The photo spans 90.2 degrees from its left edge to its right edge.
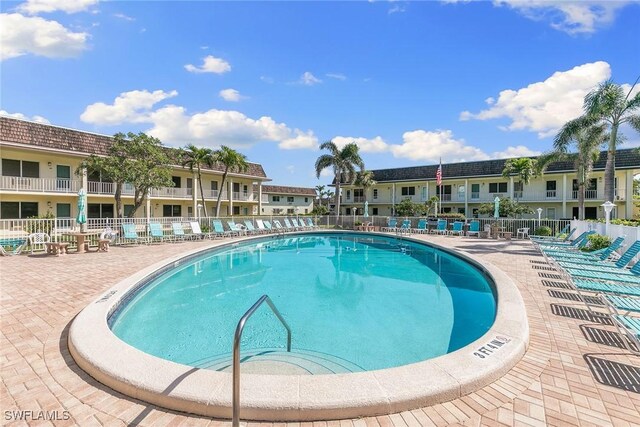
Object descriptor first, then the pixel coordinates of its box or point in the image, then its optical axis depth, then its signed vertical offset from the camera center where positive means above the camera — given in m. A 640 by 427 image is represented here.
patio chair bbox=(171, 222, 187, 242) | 17.53 -1.56
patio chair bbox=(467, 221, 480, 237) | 21.34 -1.59
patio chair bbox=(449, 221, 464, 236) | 21.97 -1.75
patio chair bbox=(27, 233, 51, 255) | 12.12 -1.42
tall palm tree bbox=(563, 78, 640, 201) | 14.61 +4.38
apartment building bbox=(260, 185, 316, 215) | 44.06 +0.48
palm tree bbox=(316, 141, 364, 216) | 30.81 +4.23
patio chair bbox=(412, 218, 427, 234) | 24.03 -1.83
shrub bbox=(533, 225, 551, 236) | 18.65 -1.62
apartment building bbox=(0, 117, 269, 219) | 18.12 +1.65
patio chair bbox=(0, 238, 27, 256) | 11.85 -1.56
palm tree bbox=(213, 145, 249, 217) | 25.02 +3.69
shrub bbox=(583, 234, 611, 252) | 10.59 -1.31
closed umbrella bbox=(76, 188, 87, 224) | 12.80 -0.21
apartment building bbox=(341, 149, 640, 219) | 25.86 +1.49
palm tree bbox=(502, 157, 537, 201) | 25.19 +2.80
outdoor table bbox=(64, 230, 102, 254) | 12.55 -1.42
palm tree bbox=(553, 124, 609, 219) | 16.41 +3.27
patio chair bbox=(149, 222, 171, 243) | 16.22 -1.49
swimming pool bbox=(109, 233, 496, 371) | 5.45 -2.48
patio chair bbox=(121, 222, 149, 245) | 15.09 -1.47
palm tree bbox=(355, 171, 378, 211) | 35.84 +2.61
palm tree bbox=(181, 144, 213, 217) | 24.39 +3.63
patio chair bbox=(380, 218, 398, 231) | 26.02 -1.81
